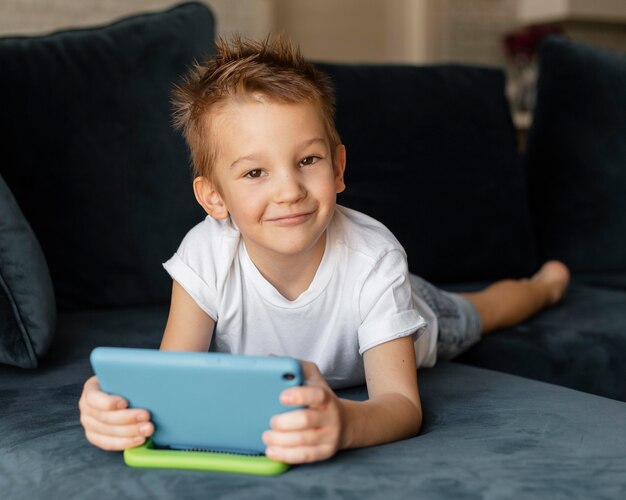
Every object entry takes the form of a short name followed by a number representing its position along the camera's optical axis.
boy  1.04
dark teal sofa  0.92
